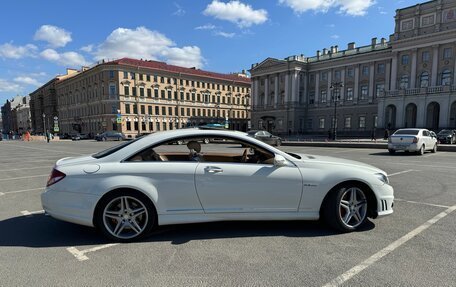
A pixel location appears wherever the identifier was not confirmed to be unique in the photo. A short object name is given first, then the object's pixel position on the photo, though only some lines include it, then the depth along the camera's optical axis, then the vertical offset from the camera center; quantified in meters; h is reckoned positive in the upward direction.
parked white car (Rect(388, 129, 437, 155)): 16.59 -1.16
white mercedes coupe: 3.89 -0.92
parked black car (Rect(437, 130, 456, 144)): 28.95 -1.59
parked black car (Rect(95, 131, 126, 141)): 51.66 -2.57
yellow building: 73.31 +6.85
